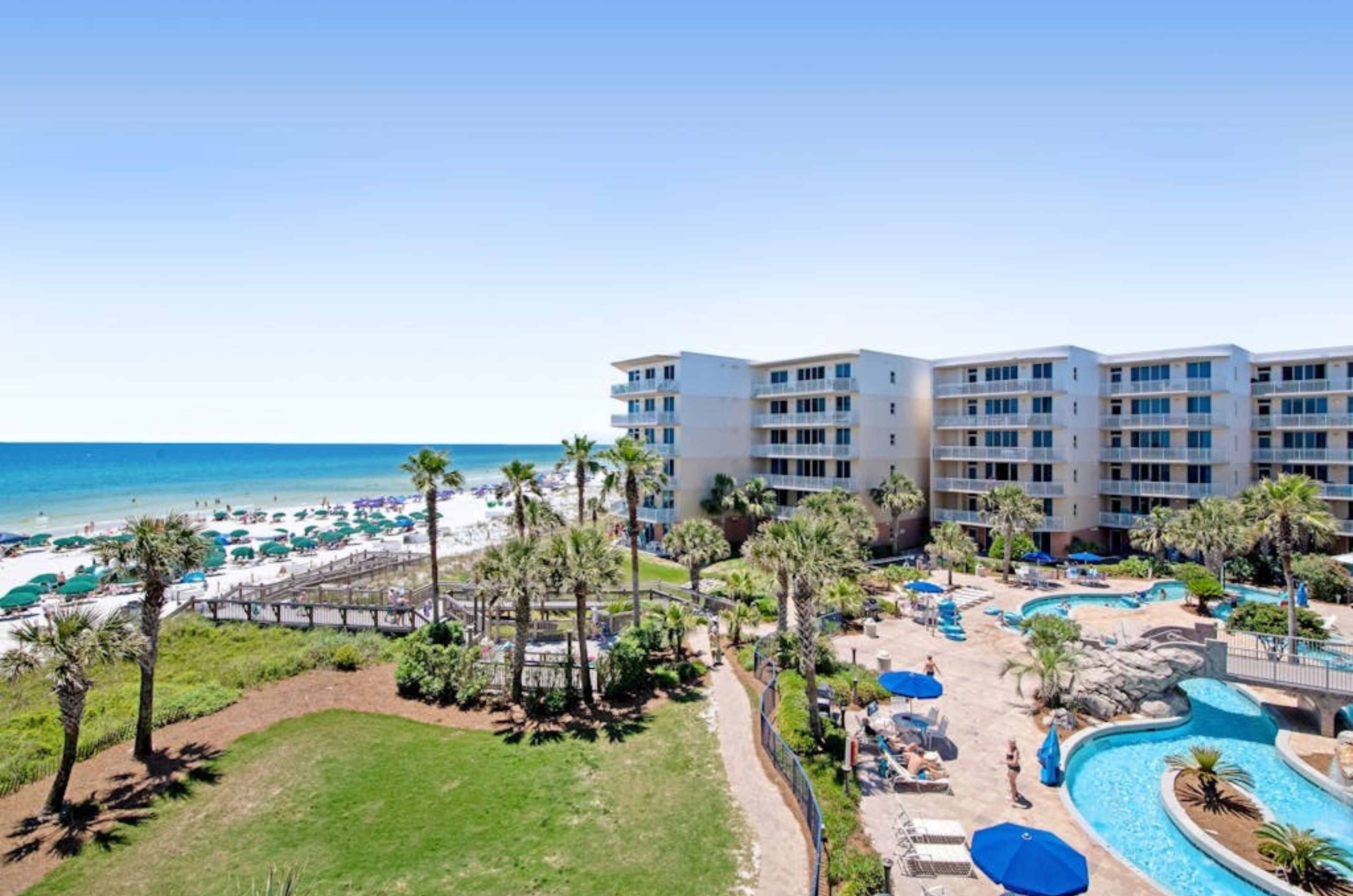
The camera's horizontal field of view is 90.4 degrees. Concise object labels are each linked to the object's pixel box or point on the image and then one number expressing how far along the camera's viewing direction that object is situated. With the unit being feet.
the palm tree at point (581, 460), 123.78
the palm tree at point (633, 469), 107.04
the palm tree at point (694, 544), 117.60
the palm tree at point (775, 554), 68.18
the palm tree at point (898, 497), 158.61
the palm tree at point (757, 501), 168.96
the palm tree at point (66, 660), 59.31
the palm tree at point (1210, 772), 59.26
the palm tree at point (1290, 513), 93.25
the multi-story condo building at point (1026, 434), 159.74
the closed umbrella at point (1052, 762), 60.44
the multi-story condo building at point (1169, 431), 153.28
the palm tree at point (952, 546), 136.46
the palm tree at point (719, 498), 177.47
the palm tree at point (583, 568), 79.05
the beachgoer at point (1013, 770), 57.57
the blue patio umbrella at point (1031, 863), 40.60
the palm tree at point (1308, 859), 46.85
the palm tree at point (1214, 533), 127.75
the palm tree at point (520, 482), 118.21
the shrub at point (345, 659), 95.40
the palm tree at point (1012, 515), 137.49
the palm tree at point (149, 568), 70.74
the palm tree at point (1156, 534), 138.51
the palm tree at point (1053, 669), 76.43
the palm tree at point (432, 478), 109.09
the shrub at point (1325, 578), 122.93
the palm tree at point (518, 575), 77.51
